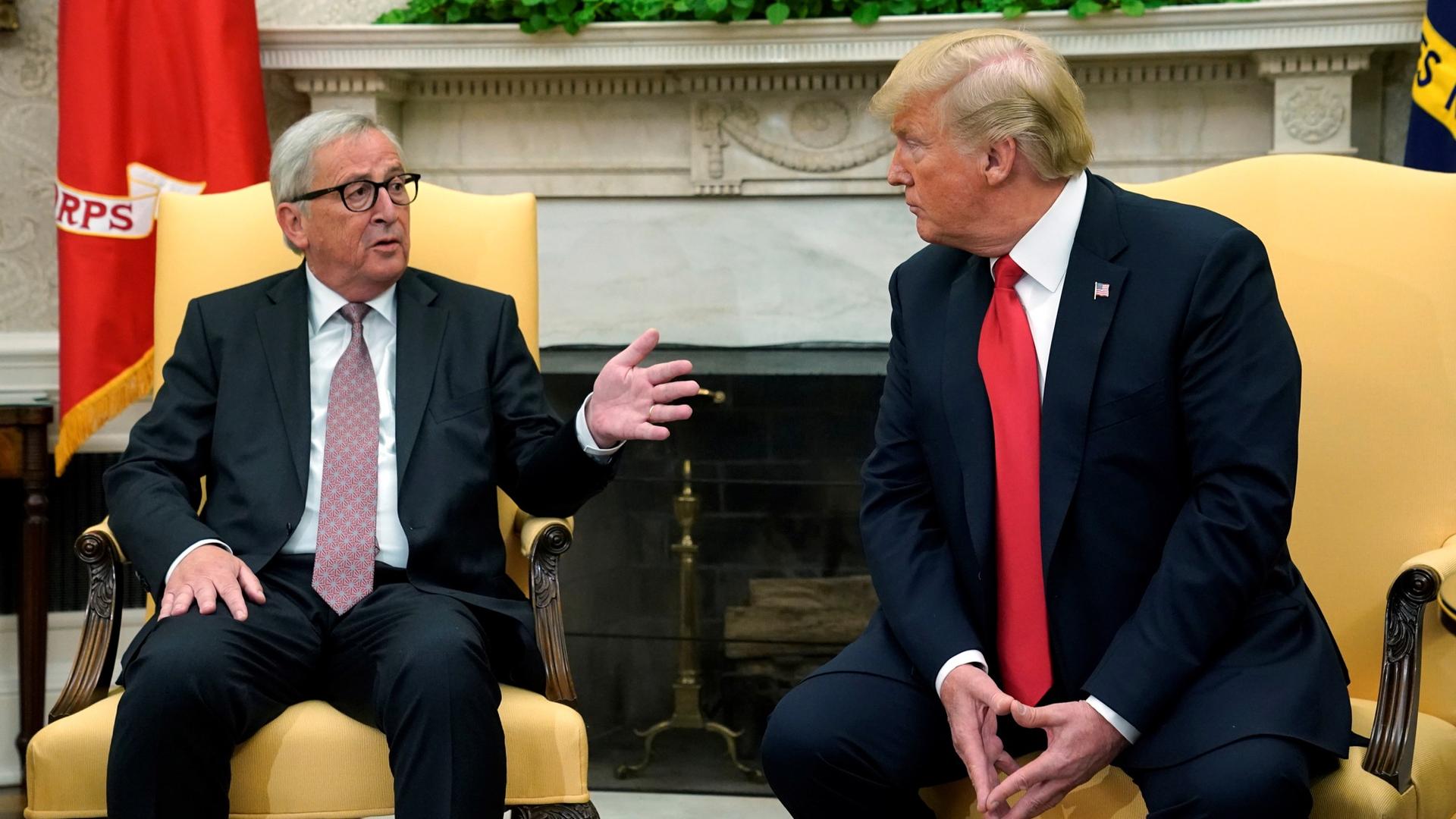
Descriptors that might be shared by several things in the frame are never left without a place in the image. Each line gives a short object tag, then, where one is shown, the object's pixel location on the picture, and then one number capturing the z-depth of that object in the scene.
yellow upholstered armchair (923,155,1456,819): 2.08
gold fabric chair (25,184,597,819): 1.91
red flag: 3.15
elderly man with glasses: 1.86
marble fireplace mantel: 3.32
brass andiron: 3.41
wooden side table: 3.05
